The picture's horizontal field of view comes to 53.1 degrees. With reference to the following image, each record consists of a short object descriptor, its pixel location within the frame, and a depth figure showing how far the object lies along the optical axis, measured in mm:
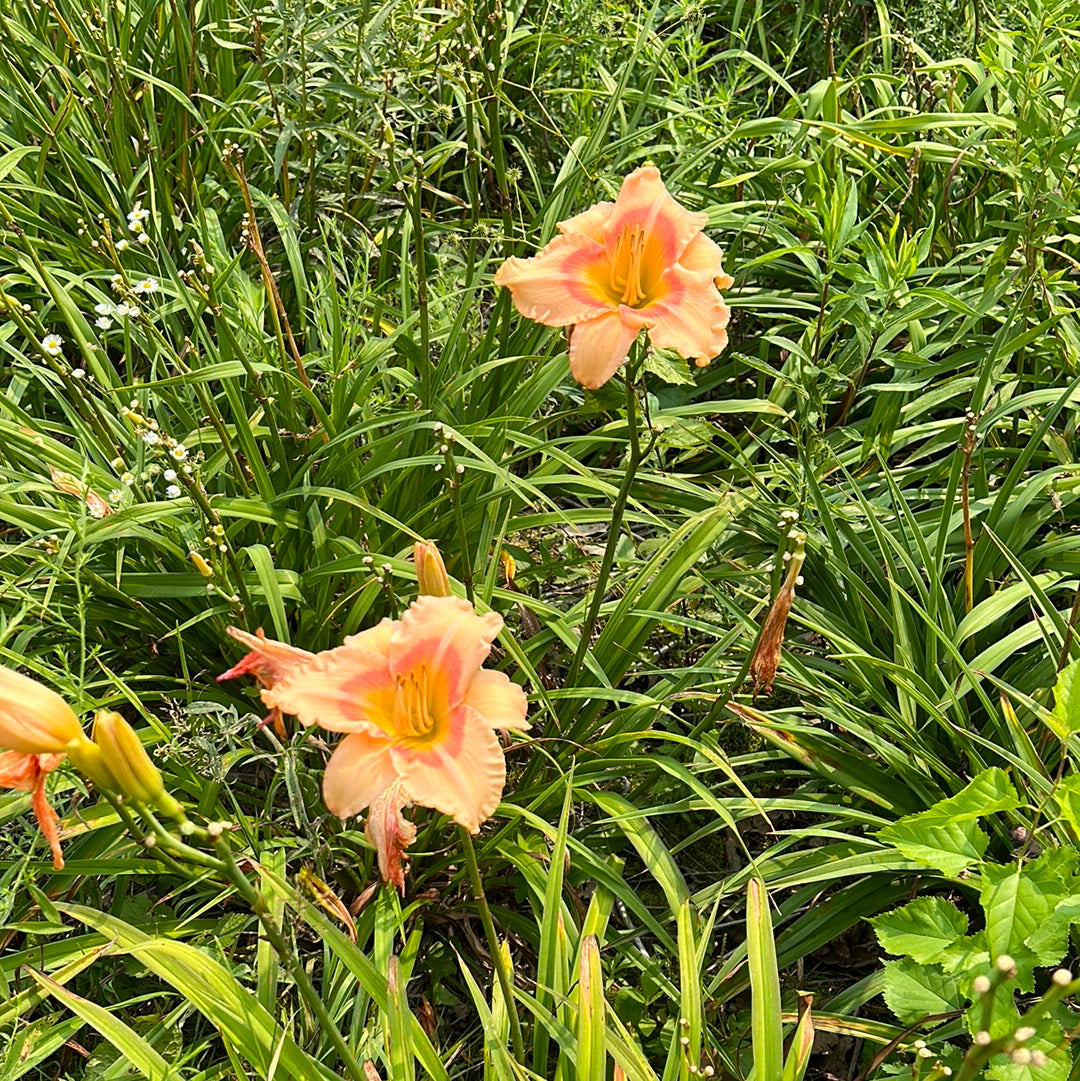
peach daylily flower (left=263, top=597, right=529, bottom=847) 1127
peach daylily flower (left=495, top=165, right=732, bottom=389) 1473
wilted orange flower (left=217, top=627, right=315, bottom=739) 1203
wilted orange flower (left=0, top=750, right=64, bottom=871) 1080
